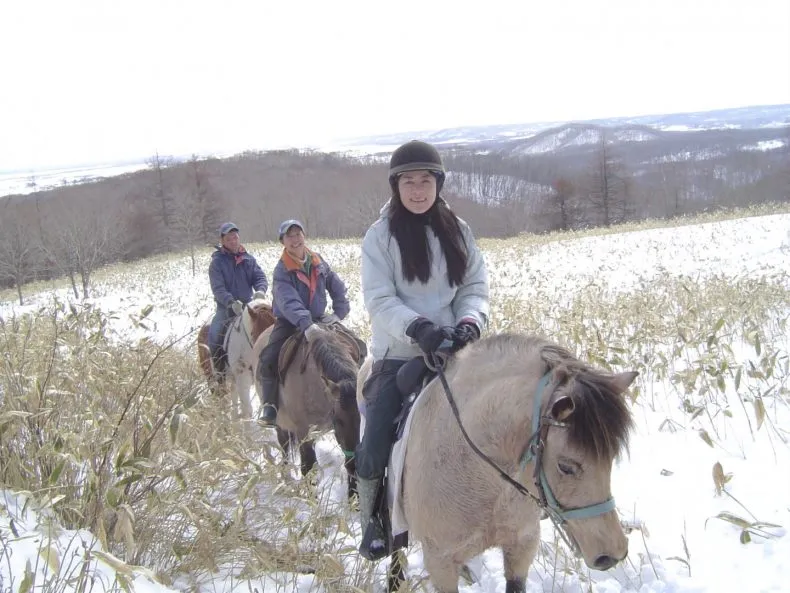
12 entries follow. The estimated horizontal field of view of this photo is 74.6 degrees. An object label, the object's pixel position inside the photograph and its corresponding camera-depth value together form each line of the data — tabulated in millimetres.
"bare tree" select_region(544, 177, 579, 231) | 54781
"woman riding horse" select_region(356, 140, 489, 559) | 3270
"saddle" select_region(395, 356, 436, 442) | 3137
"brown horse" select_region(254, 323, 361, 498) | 4777
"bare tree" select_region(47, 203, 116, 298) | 27069
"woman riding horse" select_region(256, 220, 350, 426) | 5930
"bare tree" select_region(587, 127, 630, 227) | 52781
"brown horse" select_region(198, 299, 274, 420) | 7383
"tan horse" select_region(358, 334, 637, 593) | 2049
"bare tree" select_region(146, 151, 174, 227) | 55153
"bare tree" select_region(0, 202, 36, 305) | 29500
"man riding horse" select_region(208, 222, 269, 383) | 7902
